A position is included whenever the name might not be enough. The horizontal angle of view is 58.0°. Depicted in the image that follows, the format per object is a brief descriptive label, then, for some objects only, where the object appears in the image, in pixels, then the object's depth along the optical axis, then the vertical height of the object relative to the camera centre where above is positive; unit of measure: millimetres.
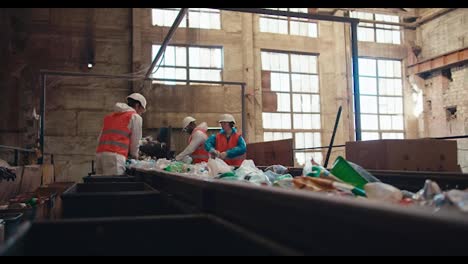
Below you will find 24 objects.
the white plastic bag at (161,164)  3746 -145
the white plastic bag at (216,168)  2349 -112
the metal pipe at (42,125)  8078 +486
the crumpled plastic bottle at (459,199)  917 -126
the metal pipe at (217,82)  9150 +1448
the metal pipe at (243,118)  9141 +643
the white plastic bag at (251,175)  1921 -134
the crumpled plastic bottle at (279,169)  2961 -157
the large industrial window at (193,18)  12506 +3936
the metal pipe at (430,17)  13823 +4368
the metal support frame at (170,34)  5045 +1633
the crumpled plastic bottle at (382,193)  1253 -141
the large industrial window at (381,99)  14148 +1592
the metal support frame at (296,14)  5023 +1642
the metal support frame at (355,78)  5325 +865
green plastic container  1623 -104
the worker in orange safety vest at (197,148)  6456 +7
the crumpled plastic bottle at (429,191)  1197 -132
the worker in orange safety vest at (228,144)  6449 +69
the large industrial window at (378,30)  14586 +4036
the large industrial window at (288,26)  13438 +3911
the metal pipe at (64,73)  8038 +1491
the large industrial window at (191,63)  12438 +2547
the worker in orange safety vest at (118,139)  4684 +118
